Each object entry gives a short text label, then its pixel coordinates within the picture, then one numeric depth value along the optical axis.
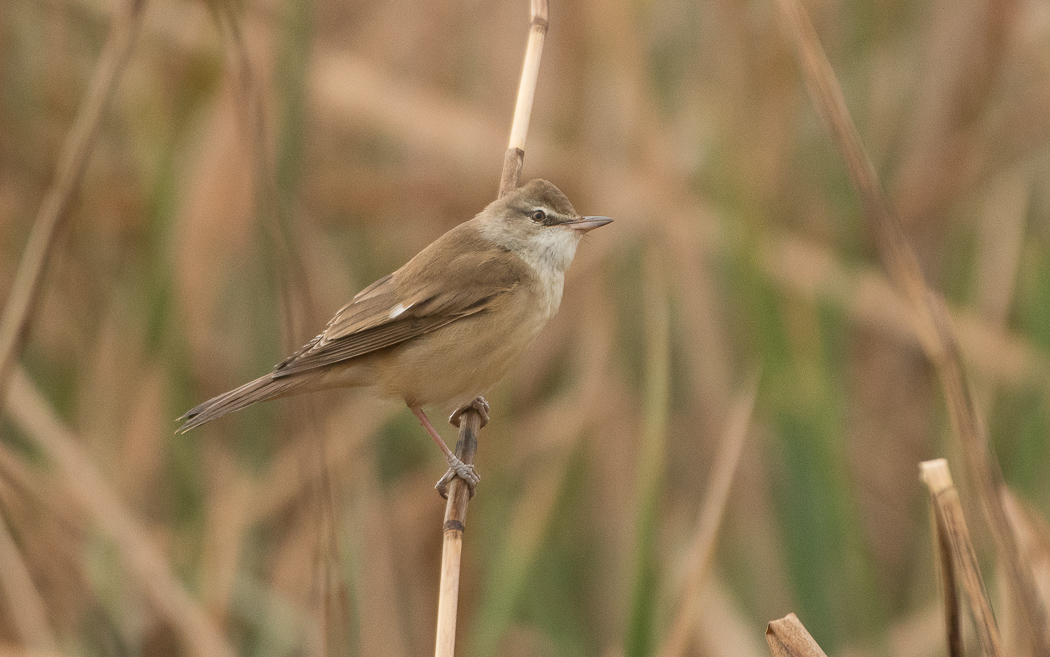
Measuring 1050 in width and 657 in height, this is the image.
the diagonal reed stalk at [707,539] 5.53
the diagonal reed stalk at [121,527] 6.51
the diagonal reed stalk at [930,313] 4.21
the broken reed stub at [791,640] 4.03
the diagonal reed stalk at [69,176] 4.52
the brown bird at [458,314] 6.40
